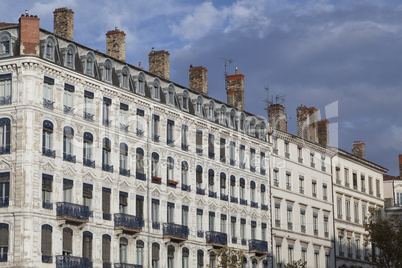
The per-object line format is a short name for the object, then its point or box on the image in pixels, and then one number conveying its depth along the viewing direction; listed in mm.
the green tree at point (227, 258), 63781
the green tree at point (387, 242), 74250
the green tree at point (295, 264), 74288
